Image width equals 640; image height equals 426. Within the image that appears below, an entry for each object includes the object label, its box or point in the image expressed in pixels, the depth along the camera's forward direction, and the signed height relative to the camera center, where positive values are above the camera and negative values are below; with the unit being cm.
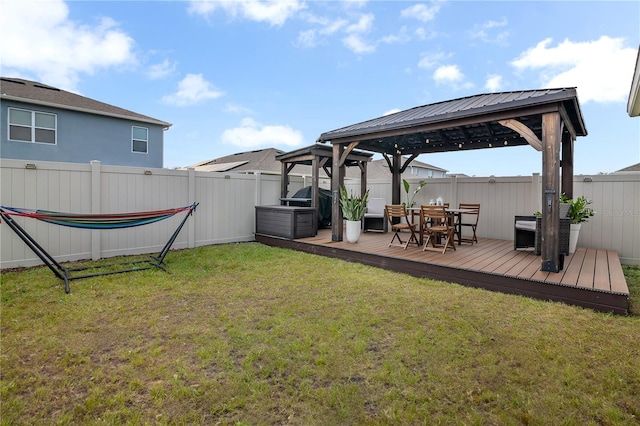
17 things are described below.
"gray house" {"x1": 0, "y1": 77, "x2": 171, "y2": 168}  1005 +277
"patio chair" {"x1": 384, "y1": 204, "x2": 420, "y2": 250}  557 -17
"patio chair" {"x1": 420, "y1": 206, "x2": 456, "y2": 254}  508 -32
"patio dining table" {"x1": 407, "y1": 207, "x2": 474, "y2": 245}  550 -11
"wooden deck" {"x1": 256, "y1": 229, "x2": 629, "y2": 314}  335 -80
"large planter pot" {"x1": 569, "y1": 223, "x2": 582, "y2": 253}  498 -41
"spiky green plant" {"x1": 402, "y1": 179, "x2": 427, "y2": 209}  760 +35
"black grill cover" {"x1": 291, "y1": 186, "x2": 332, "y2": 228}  812 +13
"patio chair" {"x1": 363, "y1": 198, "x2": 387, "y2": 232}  793 -24
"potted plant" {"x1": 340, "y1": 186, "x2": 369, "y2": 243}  604 -14
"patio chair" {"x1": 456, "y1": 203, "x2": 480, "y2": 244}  616 -25
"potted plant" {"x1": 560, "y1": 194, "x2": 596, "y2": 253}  498 -14
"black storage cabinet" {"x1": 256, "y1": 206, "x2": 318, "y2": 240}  659 -33
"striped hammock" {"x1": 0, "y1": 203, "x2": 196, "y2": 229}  372 -17
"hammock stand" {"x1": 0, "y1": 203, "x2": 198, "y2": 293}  365 -21
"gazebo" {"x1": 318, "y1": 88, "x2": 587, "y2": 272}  383 +135
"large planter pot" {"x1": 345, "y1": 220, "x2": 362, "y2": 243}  606 -44
